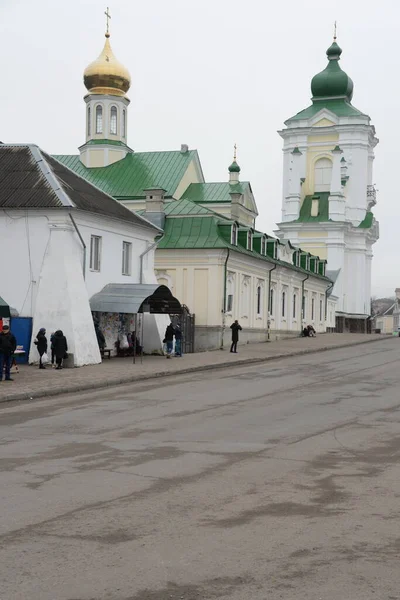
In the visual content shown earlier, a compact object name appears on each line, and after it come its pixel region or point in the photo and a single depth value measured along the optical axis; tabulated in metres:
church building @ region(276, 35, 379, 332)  82.19
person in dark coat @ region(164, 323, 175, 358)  31.62
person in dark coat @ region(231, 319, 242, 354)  34.69
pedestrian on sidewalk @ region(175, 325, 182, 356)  32.47
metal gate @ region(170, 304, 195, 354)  35.46
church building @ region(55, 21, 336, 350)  37.75
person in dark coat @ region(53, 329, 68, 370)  25.38
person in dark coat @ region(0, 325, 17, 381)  21.59
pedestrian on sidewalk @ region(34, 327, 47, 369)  25.31
